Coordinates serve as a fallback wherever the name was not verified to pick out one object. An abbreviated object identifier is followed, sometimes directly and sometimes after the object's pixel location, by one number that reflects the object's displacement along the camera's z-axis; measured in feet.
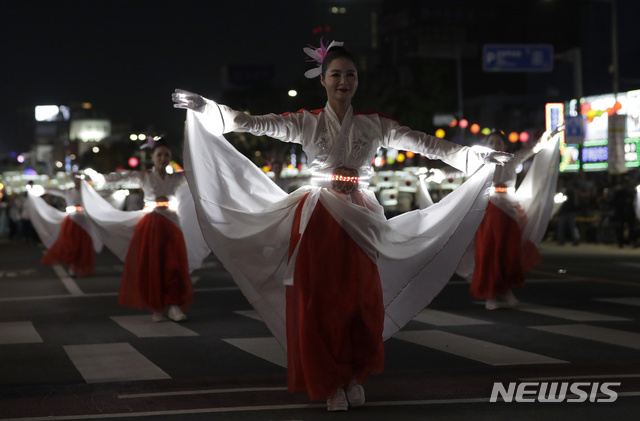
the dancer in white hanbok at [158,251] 39.93
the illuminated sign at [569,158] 130.82
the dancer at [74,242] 66.59
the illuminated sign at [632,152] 109.81
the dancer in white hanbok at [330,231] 21.72
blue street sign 113.70
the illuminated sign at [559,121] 131.75
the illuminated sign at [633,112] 99.60
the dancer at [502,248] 40.93
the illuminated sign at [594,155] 128.98
